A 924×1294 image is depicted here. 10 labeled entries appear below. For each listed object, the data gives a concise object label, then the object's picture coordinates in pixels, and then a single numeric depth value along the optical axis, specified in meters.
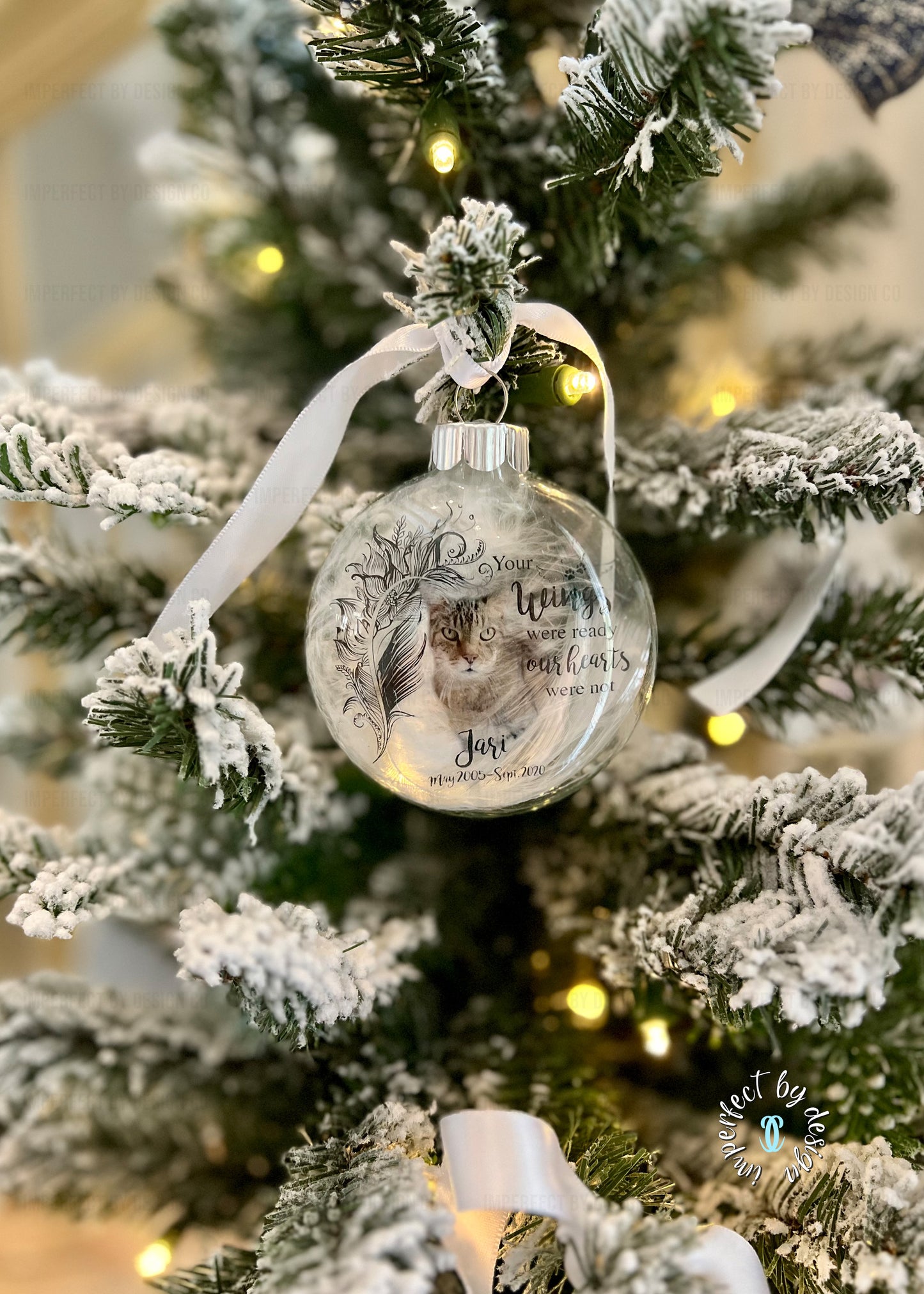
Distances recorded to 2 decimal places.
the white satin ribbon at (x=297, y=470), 0.47
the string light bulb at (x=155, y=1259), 0.62
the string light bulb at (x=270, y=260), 0.76
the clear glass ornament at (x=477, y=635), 0.43
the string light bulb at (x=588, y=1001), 0.63
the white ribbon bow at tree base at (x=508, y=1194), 0.40
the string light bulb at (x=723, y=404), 0.71
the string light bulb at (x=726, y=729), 0.73
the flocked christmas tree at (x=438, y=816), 0.38
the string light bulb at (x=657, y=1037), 0.59
